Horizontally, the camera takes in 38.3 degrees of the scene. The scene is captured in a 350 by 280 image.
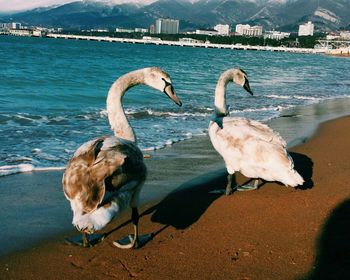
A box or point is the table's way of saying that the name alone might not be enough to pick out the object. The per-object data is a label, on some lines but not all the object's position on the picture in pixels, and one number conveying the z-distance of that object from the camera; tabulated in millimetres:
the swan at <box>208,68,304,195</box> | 7027
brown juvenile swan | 4676
